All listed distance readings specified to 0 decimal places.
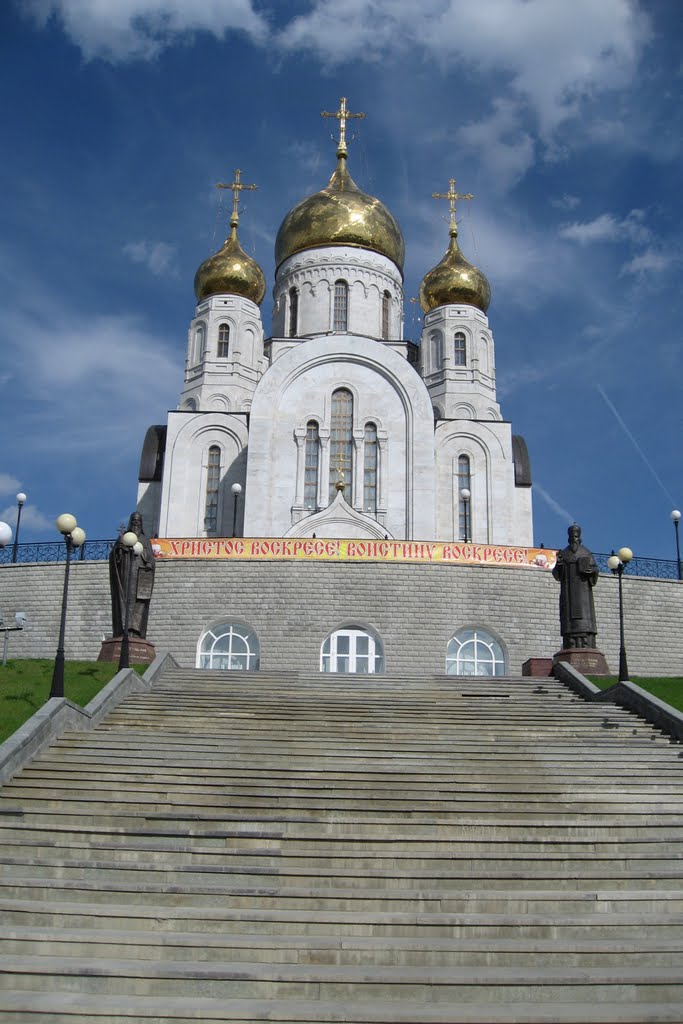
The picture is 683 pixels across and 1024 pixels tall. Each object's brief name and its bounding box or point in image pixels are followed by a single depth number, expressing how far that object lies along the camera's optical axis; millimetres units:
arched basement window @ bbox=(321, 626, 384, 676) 23312
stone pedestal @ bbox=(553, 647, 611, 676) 17984
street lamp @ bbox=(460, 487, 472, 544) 31238
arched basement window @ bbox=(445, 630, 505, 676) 23562
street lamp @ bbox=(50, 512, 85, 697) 13945
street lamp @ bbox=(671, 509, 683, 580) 27328
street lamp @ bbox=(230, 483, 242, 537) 31172
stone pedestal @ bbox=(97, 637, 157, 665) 18250
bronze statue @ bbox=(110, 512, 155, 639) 18172
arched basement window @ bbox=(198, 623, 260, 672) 23502
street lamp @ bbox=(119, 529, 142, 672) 17116
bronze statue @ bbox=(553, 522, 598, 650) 18219
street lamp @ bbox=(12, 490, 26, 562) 28561
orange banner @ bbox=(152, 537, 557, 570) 24028
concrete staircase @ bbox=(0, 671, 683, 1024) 7500
